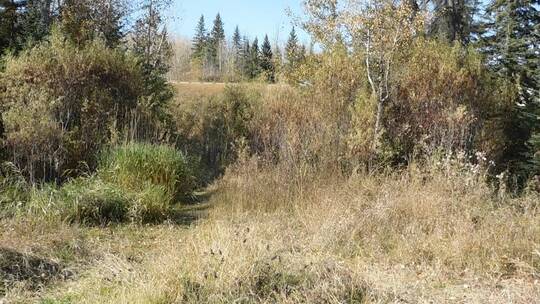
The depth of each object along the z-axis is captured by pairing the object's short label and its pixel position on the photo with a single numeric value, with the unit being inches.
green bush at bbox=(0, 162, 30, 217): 264.3
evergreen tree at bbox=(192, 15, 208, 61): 2691.9
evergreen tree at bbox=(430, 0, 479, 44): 846.5
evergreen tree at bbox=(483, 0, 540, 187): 572.4
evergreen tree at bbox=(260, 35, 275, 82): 805.5
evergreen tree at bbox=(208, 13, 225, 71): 2859.3
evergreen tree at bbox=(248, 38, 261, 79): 1769.2
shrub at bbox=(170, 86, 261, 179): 594.9
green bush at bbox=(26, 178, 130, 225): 261.7
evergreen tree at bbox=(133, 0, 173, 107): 690.2
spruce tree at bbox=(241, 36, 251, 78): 1988.6
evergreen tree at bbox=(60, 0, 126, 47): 526.0
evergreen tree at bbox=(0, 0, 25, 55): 551.2
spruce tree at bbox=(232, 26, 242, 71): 2669.8
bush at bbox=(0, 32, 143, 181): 332.5
